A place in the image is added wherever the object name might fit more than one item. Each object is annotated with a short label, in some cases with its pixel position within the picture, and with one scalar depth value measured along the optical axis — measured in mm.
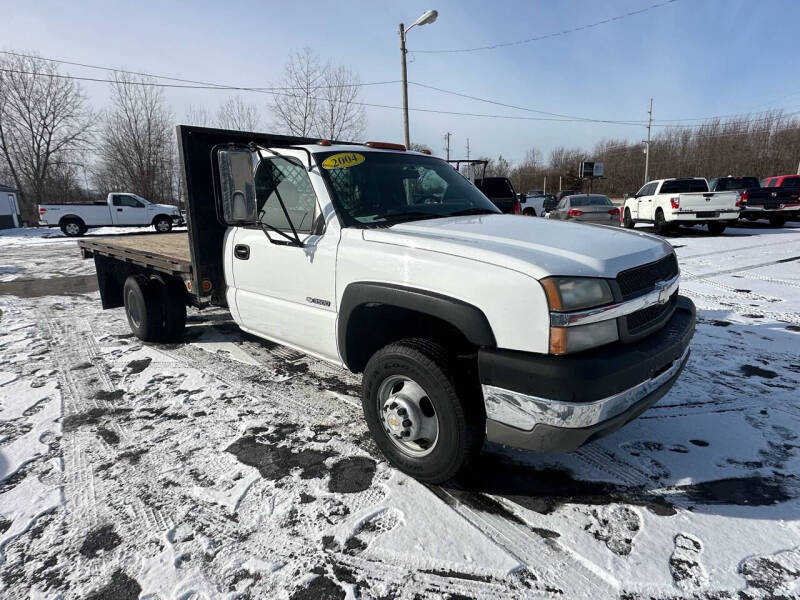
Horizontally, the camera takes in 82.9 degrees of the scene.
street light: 15708
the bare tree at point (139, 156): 35438
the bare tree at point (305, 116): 23891
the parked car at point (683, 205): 13406
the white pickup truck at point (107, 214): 20766
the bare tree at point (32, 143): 34062
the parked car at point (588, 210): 13570
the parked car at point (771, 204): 15398
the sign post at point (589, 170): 35312
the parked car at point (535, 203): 19831
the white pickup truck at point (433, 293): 2094
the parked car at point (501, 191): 11719
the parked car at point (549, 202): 26816
